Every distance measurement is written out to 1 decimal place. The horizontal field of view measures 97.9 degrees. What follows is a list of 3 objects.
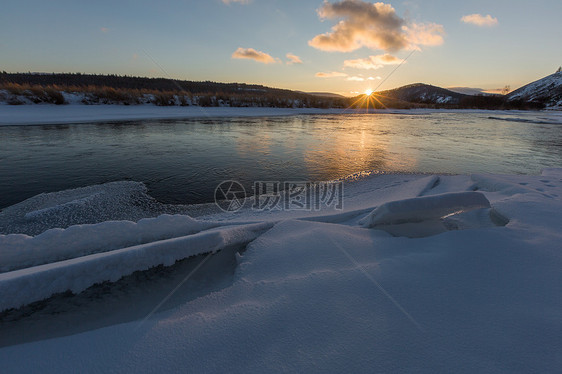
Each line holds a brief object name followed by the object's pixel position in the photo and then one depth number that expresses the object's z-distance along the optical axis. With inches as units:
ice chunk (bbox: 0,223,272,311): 67.7
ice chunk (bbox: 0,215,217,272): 85.7
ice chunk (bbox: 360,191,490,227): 105.9
